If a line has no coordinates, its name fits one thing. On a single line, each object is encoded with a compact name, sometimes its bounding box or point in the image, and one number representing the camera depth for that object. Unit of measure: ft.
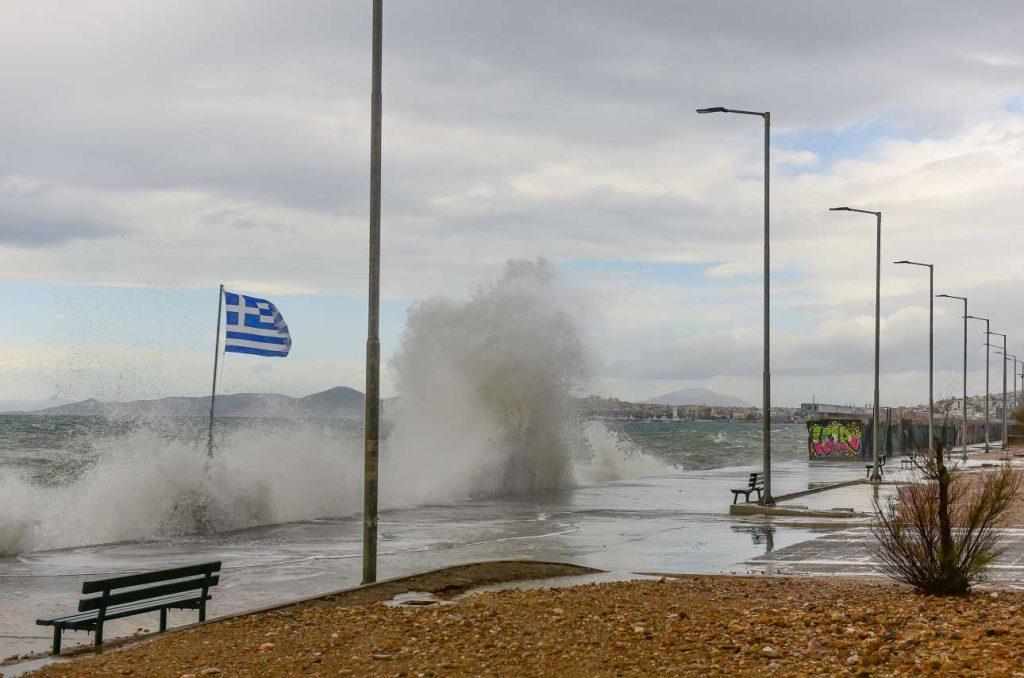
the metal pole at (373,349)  46.01
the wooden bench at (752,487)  97.72
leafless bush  38.22
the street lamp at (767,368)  91.35
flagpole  78.58
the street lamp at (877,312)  128.26
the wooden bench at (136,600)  36.01
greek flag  84.07
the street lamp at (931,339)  165.78
